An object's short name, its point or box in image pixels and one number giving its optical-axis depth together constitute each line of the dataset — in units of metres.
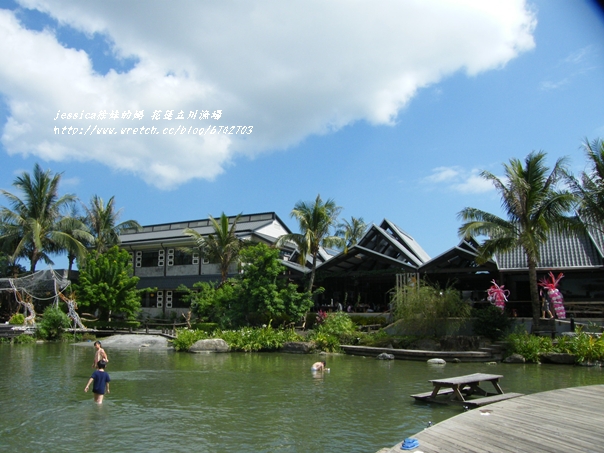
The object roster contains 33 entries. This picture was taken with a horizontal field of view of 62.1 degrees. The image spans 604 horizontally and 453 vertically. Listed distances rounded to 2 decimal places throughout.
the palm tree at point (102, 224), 36.62
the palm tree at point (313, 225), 28.50
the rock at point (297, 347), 23.36
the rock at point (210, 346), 23.50
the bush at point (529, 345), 19.50
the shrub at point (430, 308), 22.48
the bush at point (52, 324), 28.36
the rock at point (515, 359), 19.45
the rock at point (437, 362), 19.60
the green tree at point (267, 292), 26.50
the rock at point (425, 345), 21.92
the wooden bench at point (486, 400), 10.94
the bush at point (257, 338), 24.11
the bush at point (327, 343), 23.77
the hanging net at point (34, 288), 29.58
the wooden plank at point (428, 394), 11.91
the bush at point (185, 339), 24.03
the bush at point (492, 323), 21.96
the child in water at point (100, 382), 11.38
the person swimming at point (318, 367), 16.67
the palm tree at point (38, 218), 32.97
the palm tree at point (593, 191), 19.58
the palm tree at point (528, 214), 21.03
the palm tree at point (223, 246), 31.16
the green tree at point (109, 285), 31.53
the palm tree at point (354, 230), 47.23
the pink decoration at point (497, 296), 23.70
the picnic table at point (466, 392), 11.28
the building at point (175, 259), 37.77
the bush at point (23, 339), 27.20
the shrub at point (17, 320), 29.06
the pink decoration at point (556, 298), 22.13
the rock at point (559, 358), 18.70
